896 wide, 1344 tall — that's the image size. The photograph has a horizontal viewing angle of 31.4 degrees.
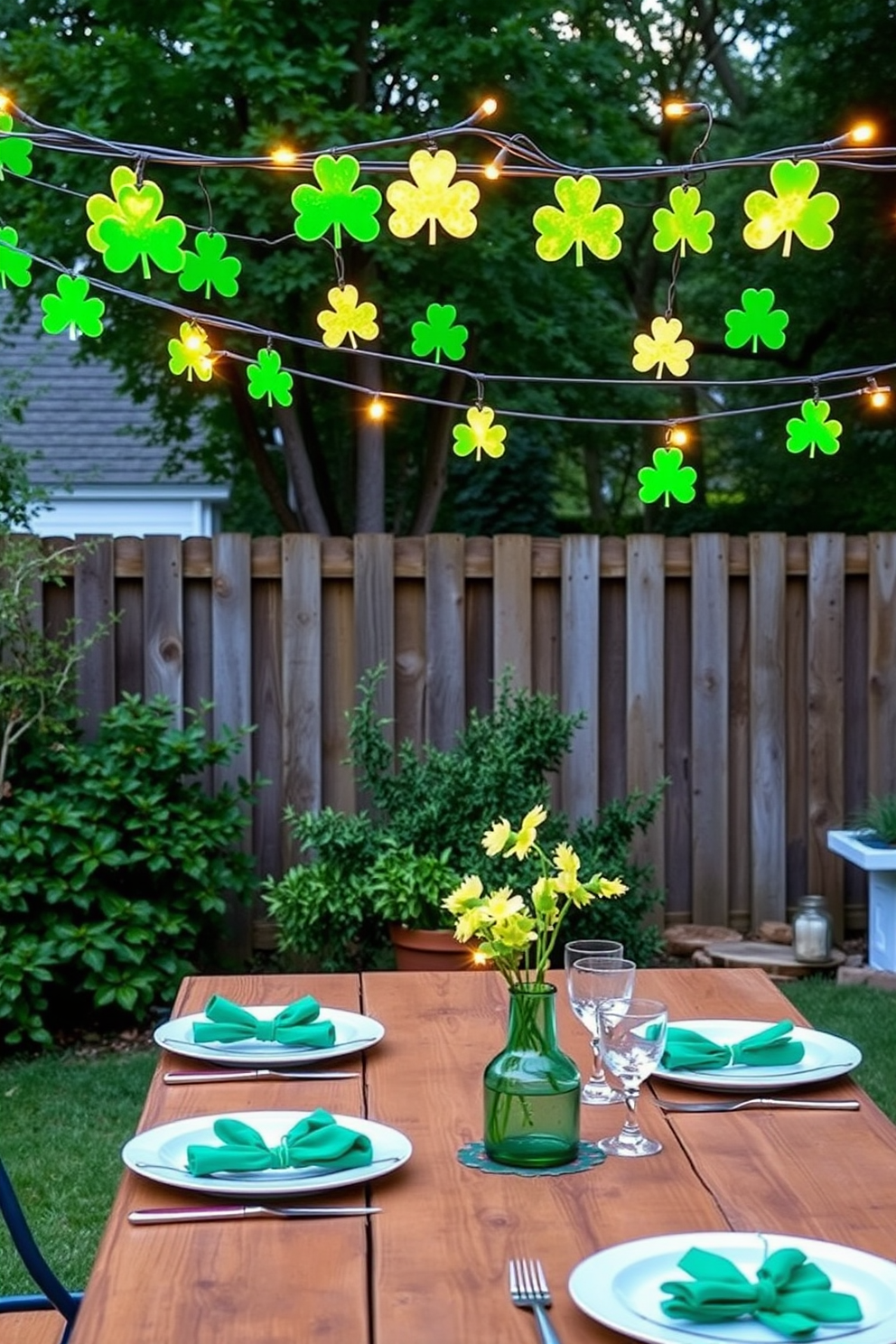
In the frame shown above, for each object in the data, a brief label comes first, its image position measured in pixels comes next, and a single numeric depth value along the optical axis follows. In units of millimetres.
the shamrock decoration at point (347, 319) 2328
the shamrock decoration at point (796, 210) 1889
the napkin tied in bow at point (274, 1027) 2150
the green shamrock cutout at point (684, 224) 1933
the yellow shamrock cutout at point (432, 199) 1874
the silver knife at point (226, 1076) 2055
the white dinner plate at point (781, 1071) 2012
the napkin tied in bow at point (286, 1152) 1661
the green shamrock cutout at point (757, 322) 2260
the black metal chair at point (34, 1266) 1913
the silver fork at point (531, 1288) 1348
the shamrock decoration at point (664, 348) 2311
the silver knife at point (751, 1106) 1956
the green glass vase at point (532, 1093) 1702
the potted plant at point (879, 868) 5059
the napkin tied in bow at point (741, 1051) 2059
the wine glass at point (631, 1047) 1748
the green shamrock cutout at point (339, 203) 1872
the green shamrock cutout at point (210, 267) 2324
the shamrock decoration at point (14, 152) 2074
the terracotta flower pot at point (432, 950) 4434
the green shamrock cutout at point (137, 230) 1983
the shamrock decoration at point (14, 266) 2170
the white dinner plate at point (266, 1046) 2100
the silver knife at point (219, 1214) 1576
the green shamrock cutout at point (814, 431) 2564
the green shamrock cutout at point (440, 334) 2416
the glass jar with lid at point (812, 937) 5199
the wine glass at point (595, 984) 1826
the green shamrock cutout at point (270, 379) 2629
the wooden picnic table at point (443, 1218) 1353
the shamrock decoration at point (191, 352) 2621
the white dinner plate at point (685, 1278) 1302
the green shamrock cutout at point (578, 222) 1955
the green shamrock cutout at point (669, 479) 2664
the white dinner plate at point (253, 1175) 1619
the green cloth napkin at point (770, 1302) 1312
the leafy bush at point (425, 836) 4516
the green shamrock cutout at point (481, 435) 2682
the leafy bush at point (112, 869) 4516
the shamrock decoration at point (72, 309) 2289
